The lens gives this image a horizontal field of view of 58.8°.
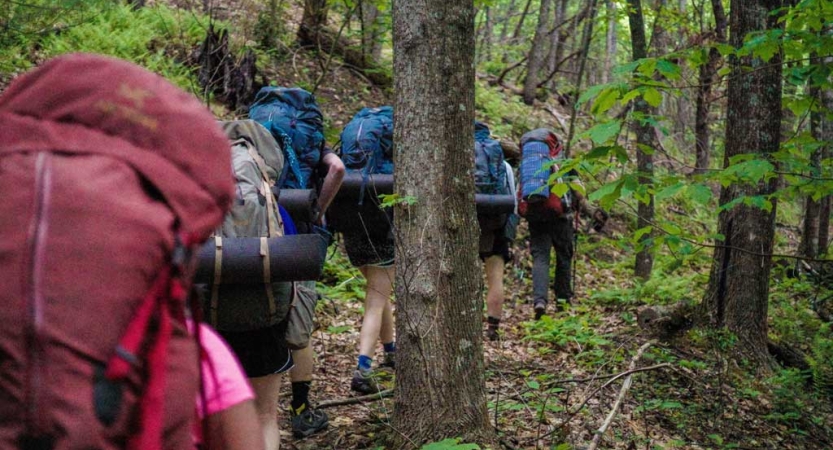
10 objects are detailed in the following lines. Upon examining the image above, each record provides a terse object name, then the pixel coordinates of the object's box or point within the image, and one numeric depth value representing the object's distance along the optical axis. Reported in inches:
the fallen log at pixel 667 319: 284.7
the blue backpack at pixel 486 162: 277.6
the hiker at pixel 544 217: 319.9
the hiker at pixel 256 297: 123.0
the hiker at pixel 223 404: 51.9
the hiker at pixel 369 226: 218.1
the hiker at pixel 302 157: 168.4
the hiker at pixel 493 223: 278.2
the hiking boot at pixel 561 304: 360.2
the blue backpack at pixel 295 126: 167.9
